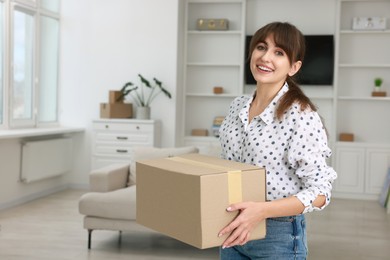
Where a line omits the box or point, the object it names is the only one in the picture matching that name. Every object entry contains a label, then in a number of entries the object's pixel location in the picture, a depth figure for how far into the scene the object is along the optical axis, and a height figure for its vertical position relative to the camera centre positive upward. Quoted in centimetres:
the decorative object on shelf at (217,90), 729 +18
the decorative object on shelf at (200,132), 736 -36
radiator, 609 -65
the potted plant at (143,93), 684 +12
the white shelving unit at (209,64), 740 +51
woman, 126 -9
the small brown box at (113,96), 682 +7
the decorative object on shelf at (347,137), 710 -37
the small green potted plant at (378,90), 698 +22
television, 706 +56
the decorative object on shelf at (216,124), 723 -25
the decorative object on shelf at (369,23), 695 +102
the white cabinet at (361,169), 694 -75
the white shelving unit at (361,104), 696 +5
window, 607 +42
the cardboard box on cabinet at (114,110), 680 -9
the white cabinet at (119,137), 671 -41
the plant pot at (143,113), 682 -12
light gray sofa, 430 -75
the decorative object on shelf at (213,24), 727 +101
